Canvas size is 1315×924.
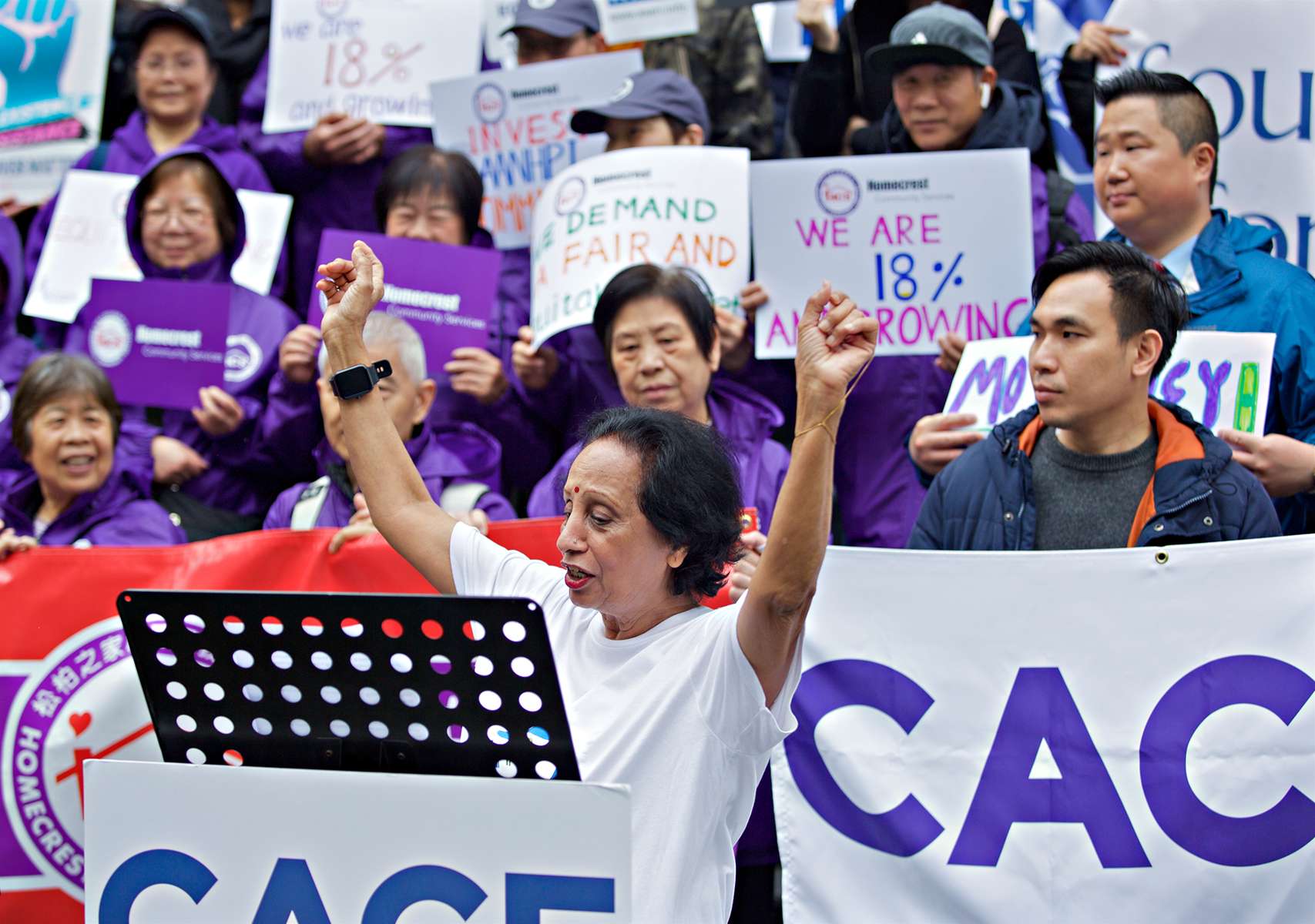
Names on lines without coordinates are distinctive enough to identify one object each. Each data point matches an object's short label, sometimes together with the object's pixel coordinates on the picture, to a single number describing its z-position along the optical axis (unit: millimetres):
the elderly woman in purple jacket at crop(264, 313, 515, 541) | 5152
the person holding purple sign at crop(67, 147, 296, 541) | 5961
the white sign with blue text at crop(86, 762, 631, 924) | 2643
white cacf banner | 3838
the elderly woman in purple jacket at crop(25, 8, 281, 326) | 7012
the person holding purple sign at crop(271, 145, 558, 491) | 5844
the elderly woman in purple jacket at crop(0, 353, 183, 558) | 5430
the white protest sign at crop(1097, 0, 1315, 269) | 6012
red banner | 4562
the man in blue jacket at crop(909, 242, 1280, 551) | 4066
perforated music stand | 2656
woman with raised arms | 2873
